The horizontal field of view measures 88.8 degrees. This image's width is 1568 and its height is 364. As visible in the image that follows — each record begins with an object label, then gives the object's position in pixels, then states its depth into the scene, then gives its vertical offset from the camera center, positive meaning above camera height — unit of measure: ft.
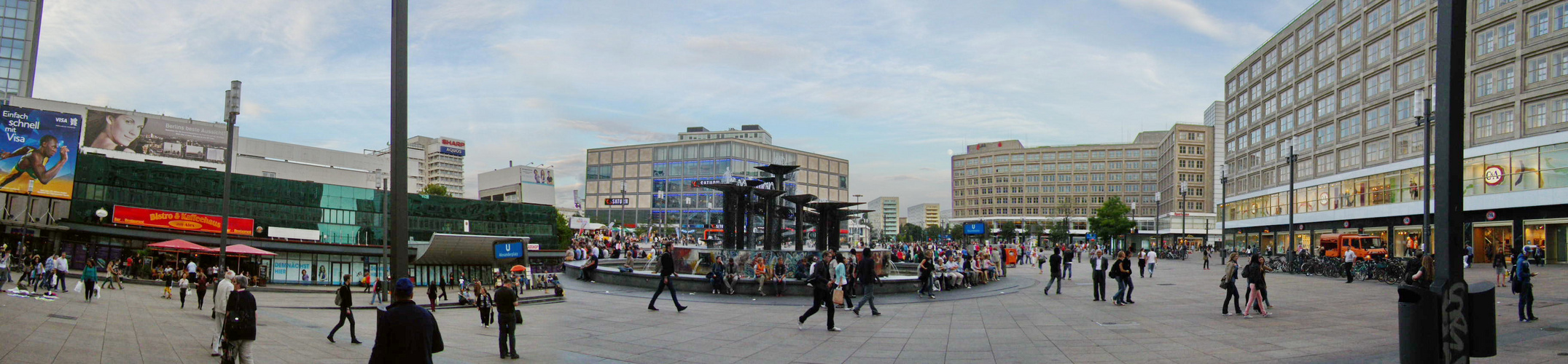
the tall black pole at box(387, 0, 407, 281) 20.10 +1.74
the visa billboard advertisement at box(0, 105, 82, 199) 117.39 +7.45
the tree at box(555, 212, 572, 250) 313.01 -7.46
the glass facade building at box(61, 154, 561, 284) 130.93 -0.43
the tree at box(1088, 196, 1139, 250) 270.26 +1.93
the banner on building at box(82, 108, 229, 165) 218.59 +19.72
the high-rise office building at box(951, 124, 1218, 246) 398.83 +26.00
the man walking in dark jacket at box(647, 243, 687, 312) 53.11 -3.39
